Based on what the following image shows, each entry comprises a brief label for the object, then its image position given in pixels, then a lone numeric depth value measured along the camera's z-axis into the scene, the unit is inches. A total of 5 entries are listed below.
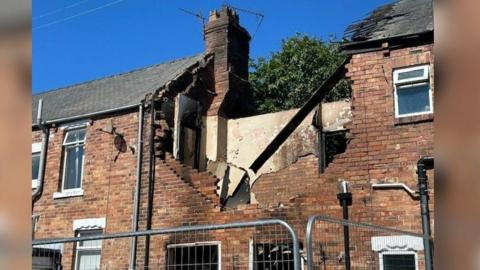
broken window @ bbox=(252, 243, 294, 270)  392.3
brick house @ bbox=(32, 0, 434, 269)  408.8
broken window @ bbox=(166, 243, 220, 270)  424.8
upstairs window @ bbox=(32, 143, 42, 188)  590.4
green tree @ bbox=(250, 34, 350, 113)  1061.1
